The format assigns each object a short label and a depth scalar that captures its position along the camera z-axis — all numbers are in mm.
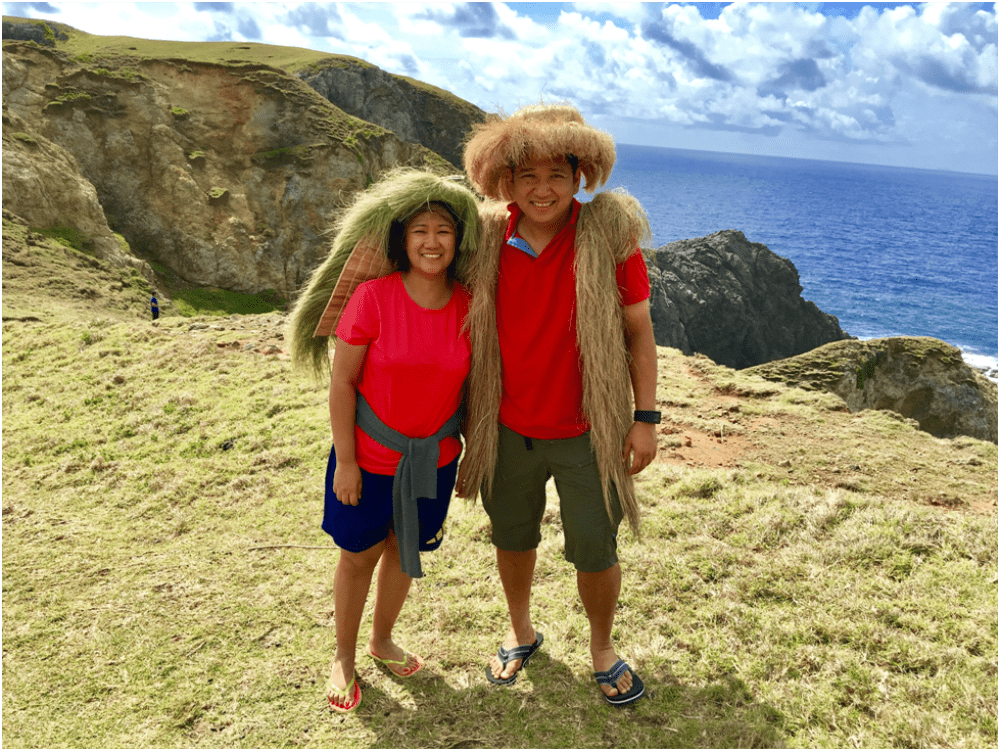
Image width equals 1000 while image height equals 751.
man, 2689
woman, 2650
